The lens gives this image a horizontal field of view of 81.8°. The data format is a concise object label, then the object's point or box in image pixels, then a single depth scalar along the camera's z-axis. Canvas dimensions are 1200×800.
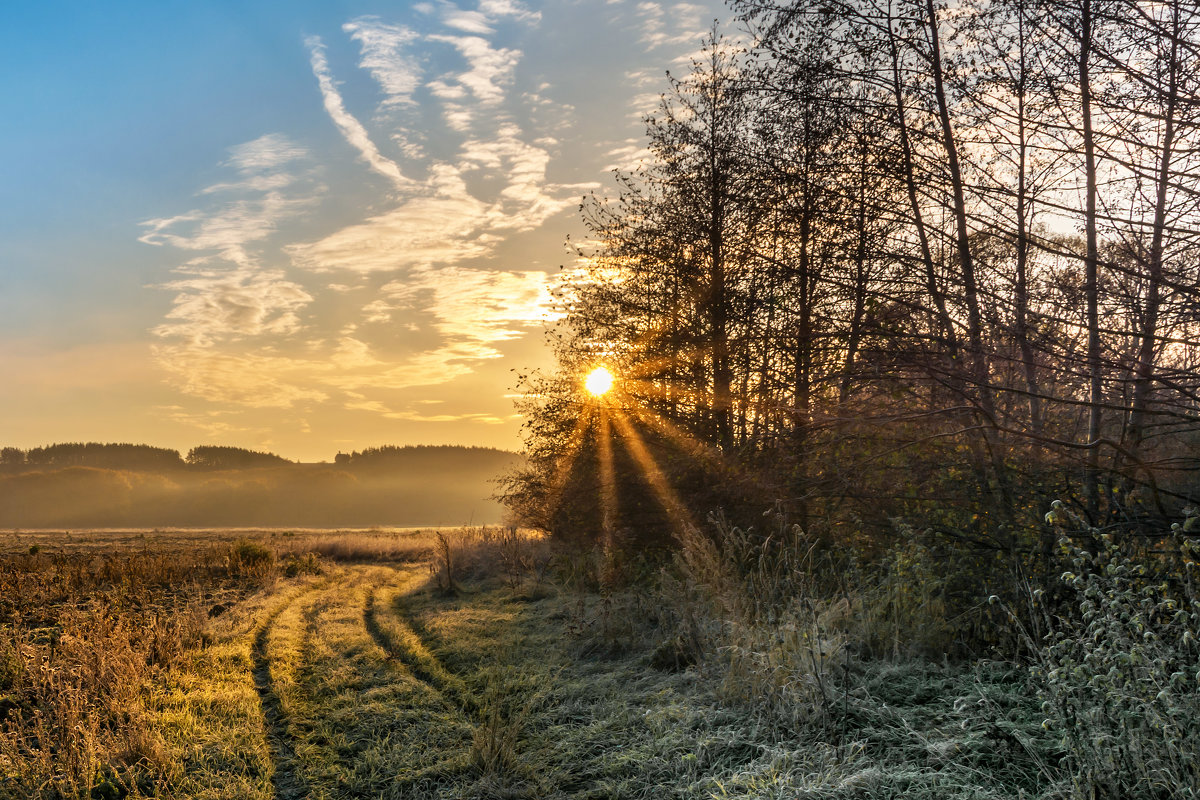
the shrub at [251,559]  18.08
